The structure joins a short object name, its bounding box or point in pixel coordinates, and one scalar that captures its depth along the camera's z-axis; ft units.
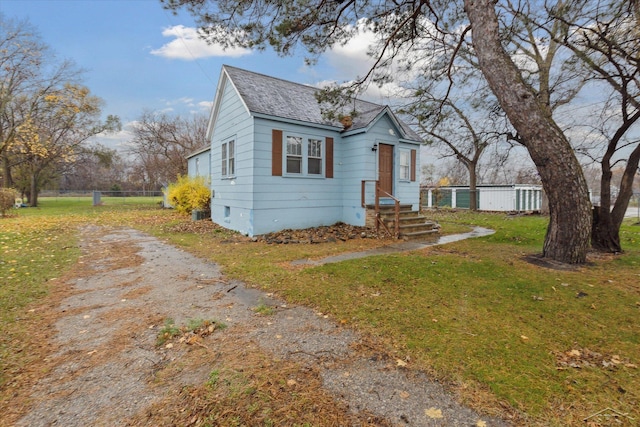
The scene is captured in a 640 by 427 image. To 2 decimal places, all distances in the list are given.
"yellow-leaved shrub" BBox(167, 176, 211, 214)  47.55
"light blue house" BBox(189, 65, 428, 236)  31.65
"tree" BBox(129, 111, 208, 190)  90.12
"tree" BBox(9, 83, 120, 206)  67.07
